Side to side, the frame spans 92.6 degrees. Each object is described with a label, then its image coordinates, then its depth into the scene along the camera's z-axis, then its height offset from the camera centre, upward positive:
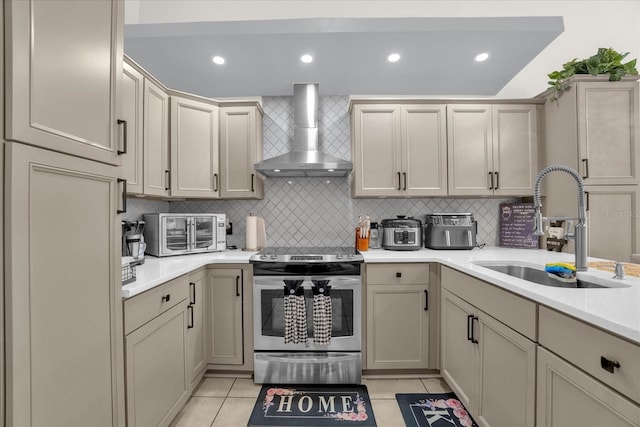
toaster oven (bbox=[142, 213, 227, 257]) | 2.33 -0.13
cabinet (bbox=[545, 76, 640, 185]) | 2.24 +0.62
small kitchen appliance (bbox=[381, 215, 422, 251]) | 2.61 -0.17
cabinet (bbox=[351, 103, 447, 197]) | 2.65 +0.57
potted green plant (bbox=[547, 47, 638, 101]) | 2.23 +1.10
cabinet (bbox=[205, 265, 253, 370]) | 2.26 -0.75
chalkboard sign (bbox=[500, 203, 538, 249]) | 2.72 -0.10
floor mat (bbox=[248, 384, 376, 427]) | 1.82 -1.22
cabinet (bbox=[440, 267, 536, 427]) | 1.25 -0.72
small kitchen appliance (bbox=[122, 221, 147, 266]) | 1.94 -0.16
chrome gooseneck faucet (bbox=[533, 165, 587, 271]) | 1.51 -0.06
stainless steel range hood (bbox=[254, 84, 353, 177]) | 2.68 +0.76
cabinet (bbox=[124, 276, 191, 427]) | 1.35 -0.69
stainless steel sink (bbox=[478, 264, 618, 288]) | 1.49 -0.36
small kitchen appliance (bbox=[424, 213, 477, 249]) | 2.65 -0.14
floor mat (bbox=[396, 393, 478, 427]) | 1.80 -1.22
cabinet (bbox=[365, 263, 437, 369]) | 2.25 -0.78
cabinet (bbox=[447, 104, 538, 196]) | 2.64 +0.57
